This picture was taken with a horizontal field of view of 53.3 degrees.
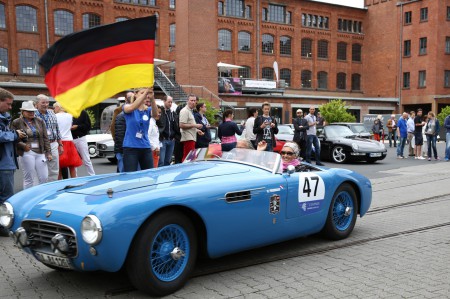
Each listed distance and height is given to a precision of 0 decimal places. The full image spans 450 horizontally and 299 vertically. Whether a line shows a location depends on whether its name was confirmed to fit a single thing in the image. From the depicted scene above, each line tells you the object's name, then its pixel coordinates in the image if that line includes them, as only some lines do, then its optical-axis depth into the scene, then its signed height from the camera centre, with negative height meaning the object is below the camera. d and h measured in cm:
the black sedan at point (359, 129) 1872 -59
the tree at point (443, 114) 3506 +5
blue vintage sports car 361 -88
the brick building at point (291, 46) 3734 +736
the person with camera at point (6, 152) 608 -45
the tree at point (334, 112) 3422 +27
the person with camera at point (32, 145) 699 -42
